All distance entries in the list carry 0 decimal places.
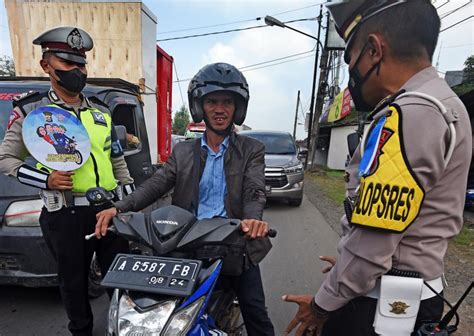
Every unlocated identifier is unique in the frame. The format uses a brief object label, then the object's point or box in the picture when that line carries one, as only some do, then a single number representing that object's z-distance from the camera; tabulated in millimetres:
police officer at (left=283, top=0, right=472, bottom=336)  1042
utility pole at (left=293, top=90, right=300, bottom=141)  48375
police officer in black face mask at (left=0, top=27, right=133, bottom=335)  2229
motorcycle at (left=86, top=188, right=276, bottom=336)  1320
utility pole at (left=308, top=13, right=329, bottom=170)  16375
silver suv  7703
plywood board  5773
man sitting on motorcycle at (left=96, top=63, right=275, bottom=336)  2004
